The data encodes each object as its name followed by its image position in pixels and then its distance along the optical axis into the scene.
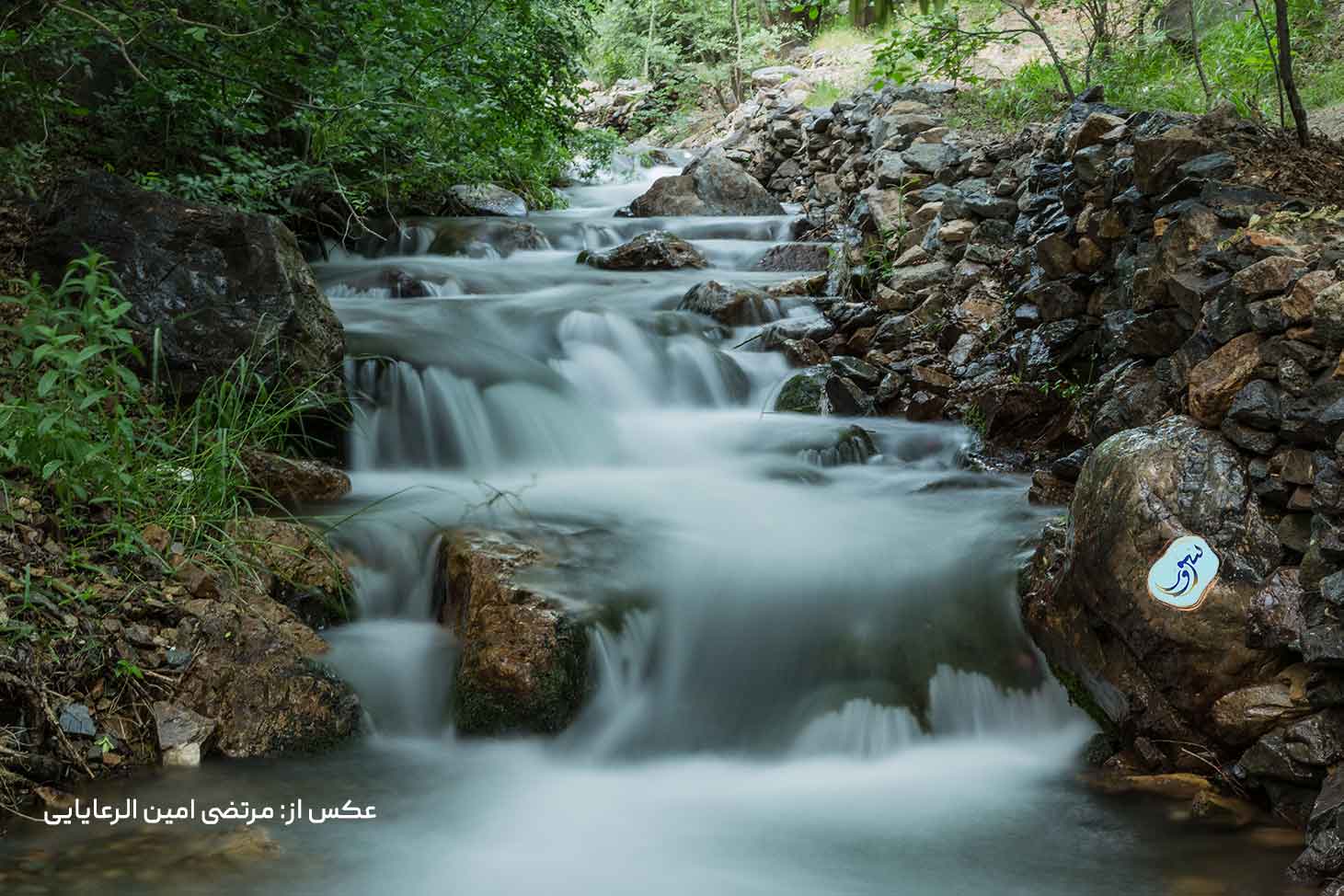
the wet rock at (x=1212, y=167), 4.46
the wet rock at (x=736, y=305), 7.95
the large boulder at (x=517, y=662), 3.69
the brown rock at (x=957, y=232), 7.26
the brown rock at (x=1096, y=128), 5.93
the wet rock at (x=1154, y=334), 4.38
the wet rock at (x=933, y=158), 8.52
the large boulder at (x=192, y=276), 5.16
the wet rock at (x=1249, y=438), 3.32
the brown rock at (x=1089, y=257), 5.56
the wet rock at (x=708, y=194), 12.20
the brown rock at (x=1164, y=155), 4.74
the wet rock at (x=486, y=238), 10.09
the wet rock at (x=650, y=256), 9.73
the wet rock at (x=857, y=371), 6.81
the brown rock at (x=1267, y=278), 3.49
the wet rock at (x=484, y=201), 11.28
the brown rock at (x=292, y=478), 4.77
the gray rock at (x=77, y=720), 3.13
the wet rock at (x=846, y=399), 6.70
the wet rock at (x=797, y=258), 9.70
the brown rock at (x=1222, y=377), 3.47
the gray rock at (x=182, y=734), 3.26
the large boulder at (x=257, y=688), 3.43
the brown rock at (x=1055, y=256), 5.82
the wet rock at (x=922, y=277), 7.10
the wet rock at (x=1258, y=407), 3.31
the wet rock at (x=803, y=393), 6.85
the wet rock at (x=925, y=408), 6.46
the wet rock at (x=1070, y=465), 5.00
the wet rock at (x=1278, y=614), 3.04
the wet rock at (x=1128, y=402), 4.32
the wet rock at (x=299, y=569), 4.04
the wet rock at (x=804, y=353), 7.33
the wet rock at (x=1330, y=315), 3.19
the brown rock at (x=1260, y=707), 3.01
